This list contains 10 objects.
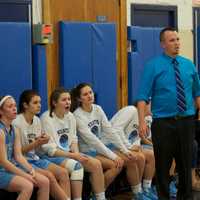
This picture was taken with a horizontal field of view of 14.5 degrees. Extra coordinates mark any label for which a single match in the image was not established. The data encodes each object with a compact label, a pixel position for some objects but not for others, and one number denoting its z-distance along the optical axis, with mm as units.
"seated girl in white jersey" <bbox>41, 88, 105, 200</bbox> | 6928
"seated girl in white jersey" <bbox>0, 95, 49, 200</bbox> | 6025
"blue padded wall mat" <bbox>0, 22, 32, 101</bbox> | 7273
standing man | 6271
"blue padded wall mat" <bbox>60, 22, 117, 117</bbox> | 8182
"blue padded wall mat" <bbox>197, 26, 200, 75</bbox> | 10866
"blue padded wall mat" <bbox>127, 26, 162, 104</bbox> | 9278
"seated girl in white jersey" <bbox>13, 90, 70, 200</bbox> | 6419
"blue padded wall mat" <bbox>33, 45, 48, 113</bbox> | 7651
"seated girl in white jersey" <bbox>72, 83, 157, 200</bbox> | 7350
